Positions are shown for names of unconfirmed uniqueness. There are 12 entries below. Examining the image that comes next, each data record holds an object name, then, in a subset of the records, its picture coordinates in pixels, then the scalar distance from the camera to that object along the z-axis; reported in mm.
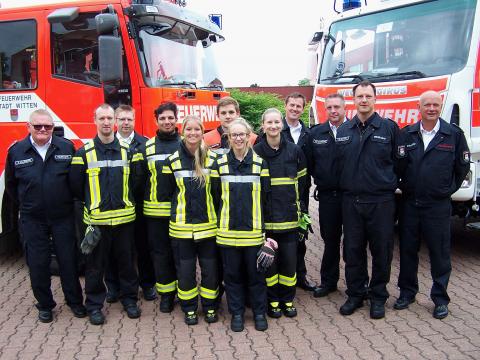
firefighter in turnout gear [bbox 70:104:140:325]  4012
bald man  3994
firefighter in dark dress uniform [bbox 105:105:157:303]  4445
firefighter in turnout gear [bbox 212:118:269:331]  3852
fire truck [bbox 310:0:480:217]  4809
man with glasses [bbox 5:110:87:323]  4004
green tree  15461
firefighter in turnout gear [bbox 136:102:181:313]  4164
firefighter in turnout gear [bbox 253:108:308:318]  3977
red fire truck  4734
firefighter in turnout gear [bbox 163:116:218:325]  3941
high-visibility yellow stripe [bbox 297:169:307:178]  4166
